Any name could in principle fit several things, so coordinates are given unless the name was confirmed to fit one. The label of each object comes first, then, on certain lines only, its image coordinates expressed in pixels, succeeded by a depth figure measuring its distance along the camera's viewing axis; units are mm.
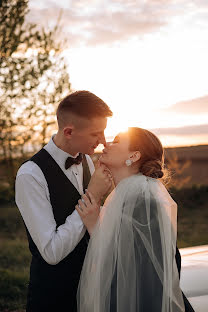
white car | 2755
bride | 2445
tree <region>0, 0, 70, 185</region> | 10672
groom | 2525
